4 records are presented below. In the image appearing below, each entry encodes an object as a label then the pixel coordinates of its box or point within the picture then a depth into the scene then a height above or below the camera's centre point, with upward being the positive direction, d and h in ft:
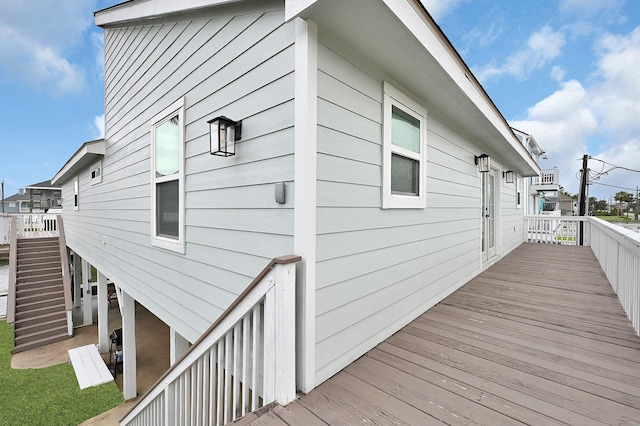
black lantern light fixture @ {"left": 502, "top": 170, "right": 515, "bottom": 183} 22.27 +2.60
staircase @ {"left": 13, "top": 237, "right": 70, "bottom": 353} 25.62 -8.84
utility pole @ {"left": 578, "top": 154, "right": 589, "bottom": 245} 36.55 +2.94
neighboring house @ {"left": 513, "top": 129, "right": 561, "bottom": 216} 59.60 +5.25
